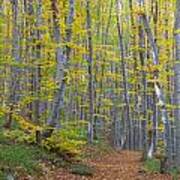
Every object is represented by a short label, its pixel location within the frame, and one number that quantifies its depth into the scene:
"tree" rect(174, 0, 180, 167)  12.29
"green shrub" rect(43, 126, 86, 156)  13.25
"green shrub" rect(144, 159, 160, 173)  14.68
